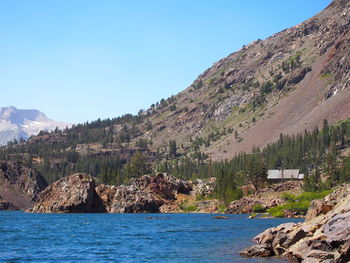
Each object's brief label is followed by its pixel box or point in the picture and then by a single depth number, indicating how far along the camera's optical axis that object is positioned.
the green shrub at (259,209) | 155.25
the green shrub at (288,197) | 160.45
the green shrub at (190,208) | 183.51
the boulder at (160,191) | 197.27
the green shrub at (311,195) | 154.88
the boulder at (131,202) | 176.75
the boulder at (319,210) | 63.75
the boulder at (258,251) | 52.75
